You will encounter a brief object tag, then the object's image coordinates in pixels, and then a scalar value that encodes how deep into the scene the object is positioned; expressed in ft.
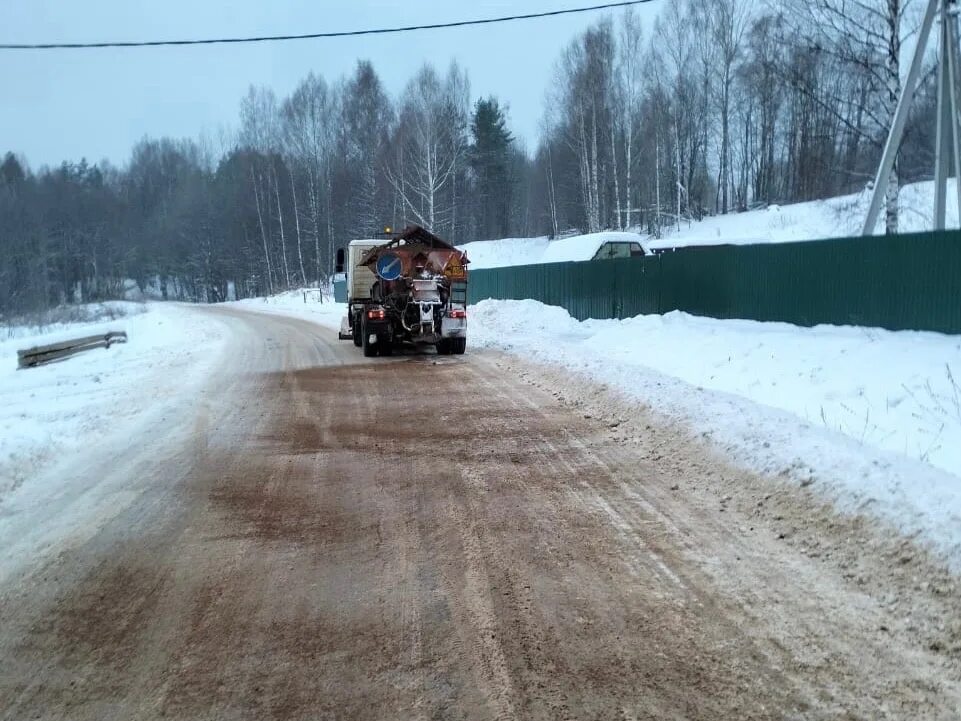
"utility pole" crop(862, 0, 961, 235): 46.06
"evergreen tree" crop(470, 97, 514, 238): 217.15
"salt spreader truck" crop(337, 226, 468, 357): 53.42
